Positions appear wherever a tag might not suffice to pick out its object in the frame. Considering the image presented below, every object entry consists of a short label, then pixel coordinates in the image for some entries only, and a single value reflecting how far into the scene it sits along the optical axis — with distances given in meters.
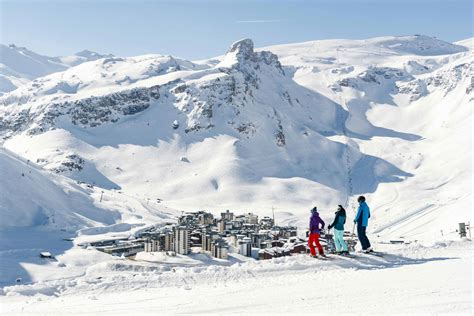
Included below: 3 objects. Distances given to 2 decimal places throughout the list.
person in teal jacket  18.77
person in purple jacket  18.78
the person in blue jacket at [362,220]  18.81
